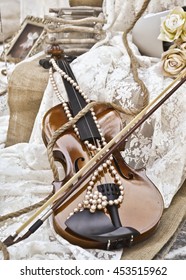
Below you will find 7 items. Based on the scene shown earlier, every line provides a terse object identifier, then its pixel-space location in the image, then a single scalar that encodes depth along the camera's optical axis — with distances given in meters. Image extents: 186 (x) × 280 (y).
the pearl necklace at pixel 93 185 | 1.27
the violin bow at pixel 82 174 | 1.23
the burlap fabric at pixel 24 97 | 1.67
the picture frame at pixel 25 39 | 2.22
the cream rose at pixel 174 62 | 1.52
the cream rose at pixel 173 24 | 1.52
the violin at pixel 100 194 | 1.25
